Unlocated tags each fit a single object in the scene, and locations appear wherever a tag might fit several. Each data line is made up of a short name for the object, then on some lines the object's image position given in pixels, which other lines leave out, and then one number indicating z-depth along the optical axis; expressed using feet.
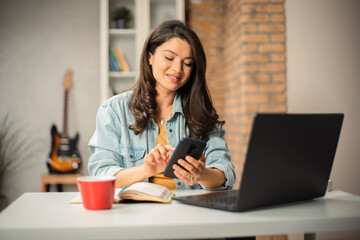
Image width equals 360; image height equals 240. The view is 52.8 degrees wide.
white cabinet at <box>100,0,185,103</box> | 11.17
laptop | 2.64
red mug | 2.95
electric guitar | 10.92
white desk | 2.43
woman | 4.82
